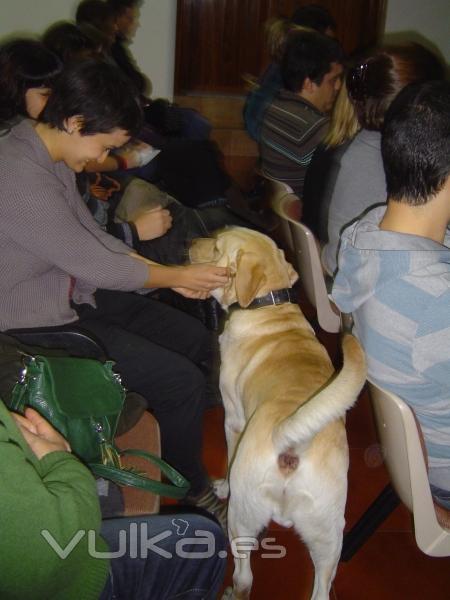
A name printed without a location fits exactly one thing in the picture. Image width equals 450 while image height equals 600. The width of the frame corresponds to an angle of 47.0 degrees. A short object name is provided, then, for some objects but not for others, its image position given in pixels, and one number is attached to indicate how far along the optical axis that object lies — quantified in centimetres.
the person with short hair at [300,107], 253
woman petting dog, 139
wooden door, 519
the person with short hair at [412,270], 108
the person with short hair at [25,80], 188
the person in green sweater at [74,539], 73
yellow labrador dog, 112
